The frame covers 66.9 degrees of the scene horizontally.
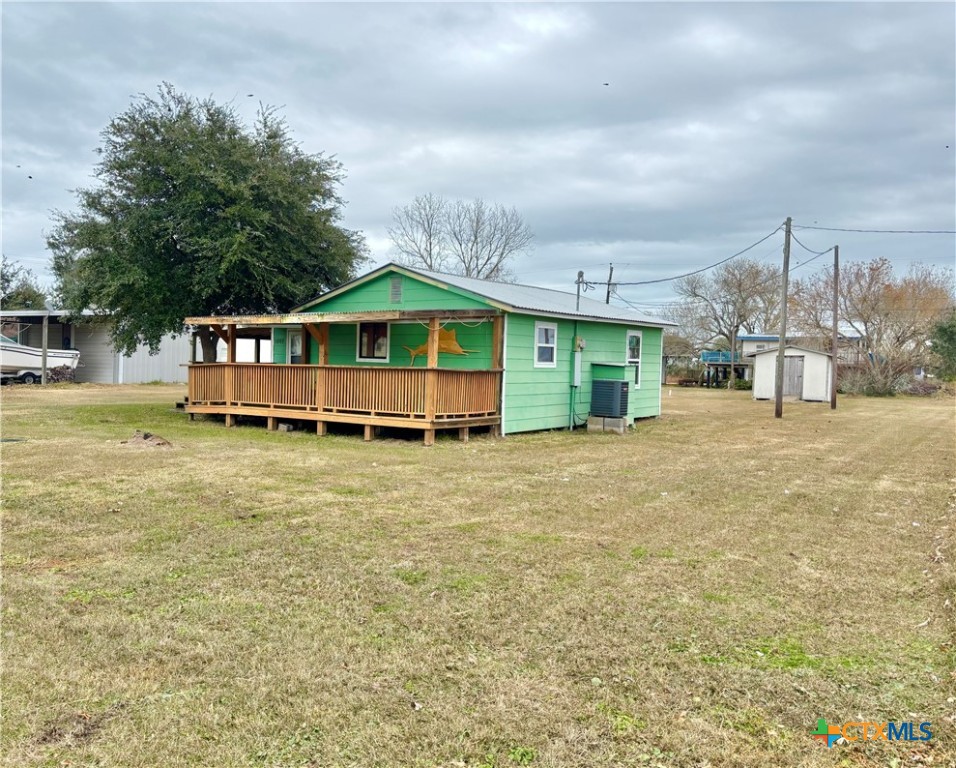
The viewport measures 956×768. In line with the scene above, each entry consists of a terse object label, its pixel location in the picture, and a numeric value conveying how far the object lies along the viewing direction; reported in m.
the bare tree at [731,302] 46.25
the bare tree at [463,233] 42.28
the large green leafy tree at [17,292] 39.84
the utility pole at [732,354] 40.61
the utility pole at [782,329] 20.06
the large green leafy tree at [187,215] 15.88
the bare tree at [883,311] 34.38
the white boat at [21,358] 26.75
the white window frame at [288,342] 17.06
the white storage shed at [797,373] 28.08
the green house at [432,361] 12.72
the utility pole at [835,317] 23.14
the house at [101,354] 30.03
